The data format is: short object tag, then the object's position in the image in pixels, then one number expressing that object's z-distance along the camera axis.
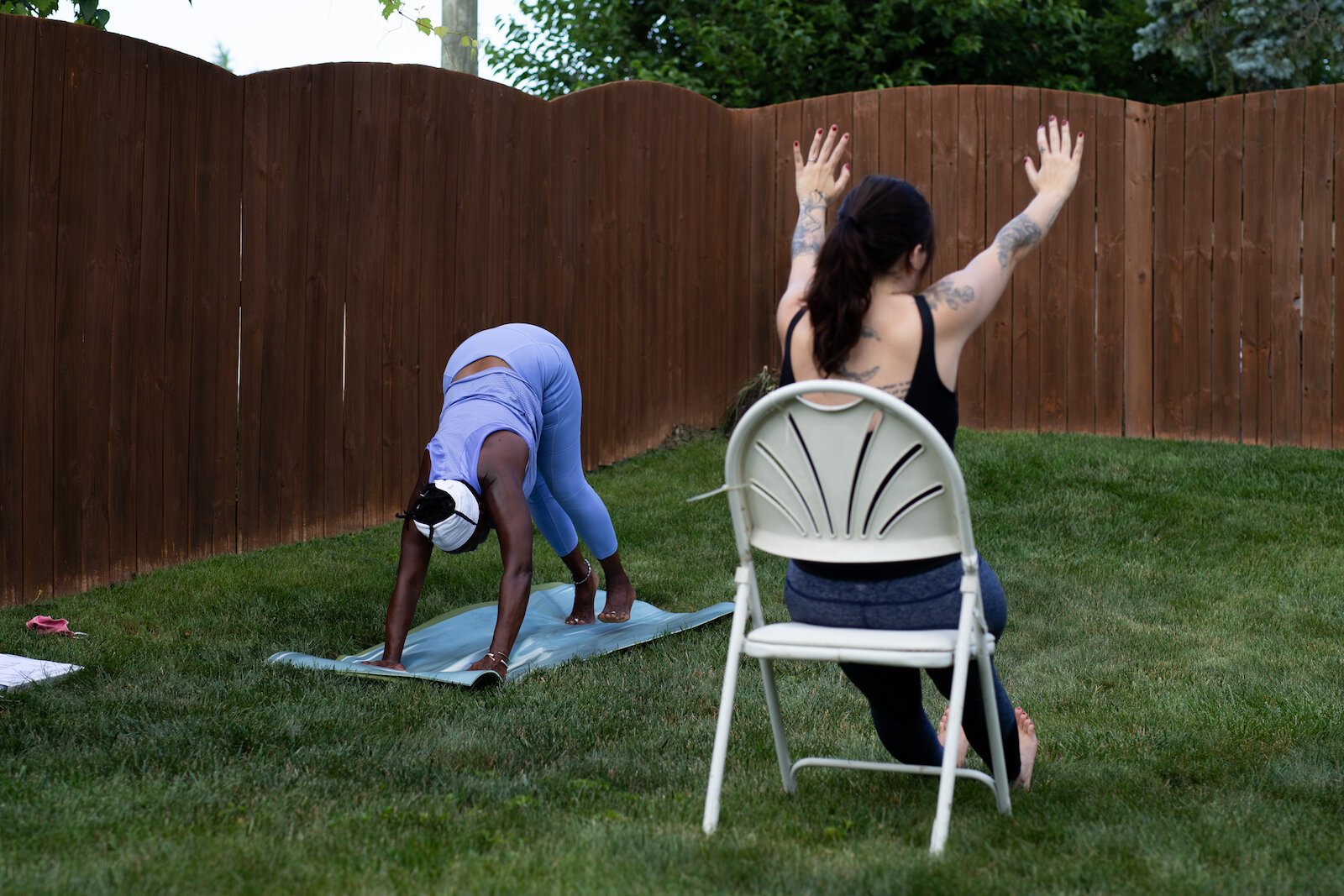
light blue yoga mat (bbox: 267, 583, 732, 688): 4.62
